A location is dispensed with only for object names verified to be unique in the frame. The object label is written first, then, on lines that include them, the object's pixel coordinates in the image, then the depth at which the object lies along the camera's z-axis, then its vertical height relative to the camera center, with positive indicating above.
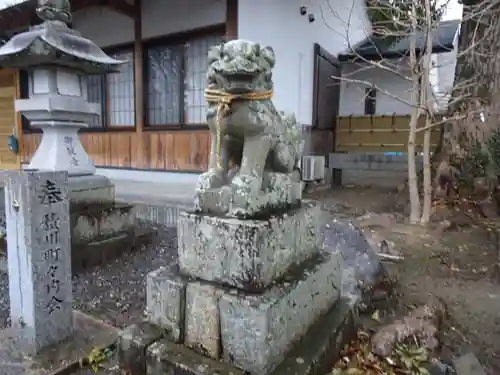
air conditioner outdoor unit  7.50 -0.26
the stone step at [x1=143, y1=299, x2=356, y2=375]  1.70 -1.03
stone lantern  3.80 +0.78
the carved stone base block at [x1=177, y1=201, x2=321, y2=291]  1.72 -0.48
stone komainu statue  1.80 +0.09
